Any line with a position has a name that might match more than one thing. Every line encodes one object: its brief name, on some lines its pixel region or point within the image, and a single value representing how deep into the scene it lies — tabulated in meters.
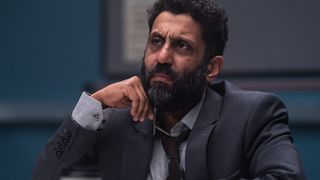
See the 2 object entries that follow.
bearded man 3.14
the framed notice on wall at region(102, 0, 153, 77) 4.50
